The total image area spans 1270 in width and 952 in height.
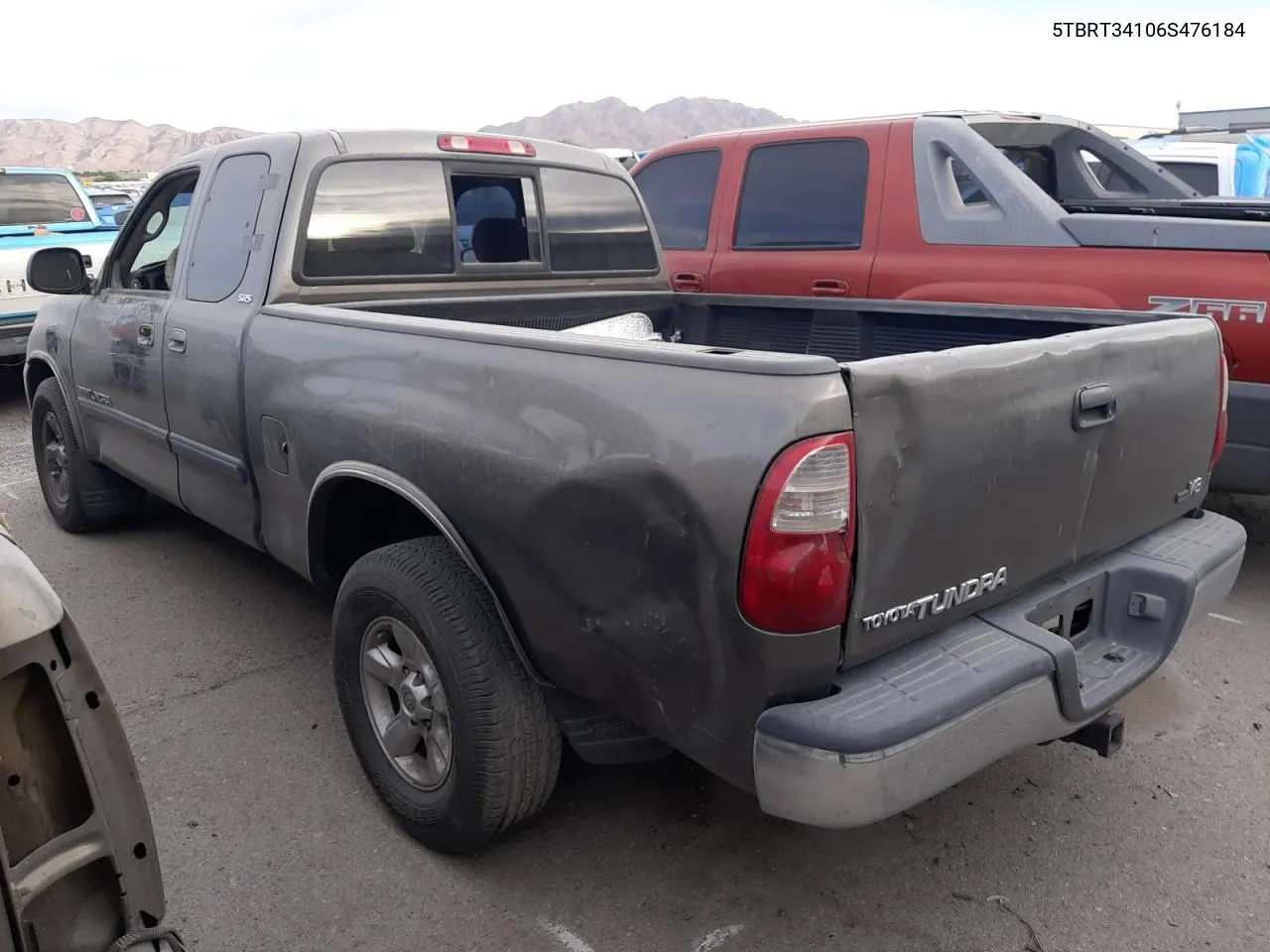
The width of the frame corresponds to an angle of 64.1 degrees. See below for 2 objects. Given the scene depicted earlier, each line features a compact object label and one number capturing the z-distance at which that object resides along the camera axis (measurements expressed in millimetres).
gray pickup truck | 1855
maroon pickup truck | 4066
